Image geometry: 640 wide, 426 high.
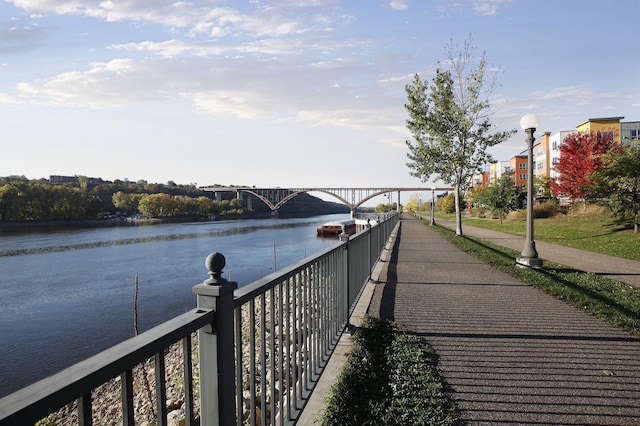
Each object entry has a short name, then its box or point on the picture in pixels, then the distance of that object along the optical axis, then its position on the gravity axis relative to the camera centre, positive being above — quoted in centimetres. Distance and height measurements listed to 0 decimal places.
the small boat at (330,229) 4956 -351
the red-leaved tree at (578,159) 2842 +286
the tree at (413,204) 12725 -129
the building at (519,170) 7538 +553
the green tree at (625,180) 1775 +73
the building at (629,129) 4981 +863
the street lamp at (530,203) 1034 -14
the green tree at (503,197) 3609 +12
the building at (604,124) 4672 +883
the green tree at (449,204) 7572 -103
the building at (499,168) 8545 +703
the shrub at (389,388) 304 -169
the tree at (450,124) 2152 +419
